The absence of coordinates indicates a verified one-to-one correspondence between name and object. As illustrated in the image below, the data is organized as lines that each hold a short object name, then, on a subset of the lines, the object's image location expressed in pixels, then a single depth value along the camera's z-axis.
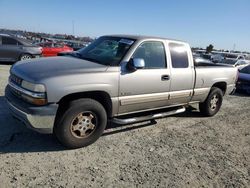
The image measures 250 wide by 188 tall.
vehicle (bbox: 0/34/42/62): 9.66
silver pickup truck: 2.85
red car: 13.05
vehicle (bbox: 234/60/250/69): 13.30
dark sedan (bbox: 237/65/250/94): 7.93
